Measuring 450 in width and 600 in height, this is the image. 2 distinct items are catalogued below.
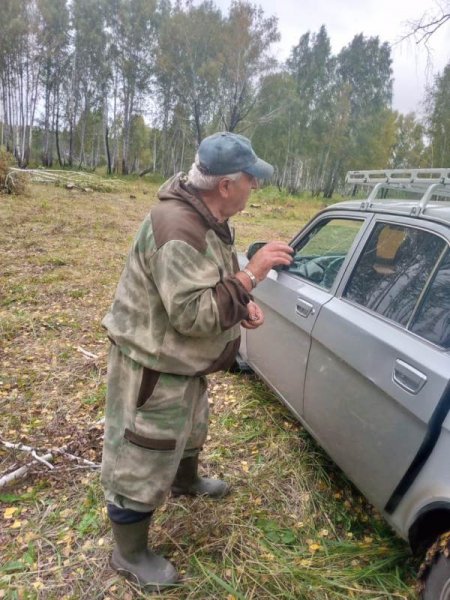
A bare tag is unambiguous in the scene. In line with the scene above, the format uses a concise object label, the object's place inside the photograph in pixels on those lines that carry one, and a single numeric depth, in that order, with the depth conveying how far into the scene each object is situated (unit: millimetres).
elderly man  1391
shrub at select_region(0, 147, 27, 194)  12164
